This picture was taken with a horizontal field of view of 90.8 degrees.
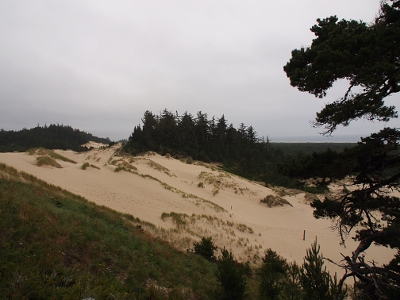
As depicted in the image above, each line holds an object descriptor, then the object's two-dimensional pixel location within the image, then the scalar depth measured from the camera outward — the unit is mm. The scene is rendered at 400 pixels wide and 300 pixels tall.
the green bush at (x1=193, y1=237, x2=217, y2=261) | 8812
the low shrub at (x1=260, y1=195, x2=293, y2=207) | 22422
